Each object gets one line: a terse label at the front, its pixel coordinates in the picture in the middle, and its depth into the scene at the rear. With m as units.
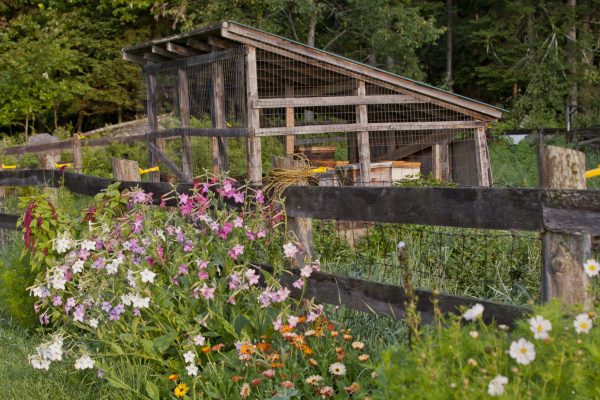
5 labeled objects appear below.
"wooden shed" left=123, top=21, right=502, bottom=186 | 12.53
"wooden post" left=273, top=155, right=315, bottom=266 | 4.77
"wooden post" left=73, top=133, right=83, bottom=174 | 16.25
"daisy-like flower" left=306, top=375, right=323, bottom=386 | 3.47
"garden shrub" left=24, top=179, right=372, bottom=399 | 3.85
